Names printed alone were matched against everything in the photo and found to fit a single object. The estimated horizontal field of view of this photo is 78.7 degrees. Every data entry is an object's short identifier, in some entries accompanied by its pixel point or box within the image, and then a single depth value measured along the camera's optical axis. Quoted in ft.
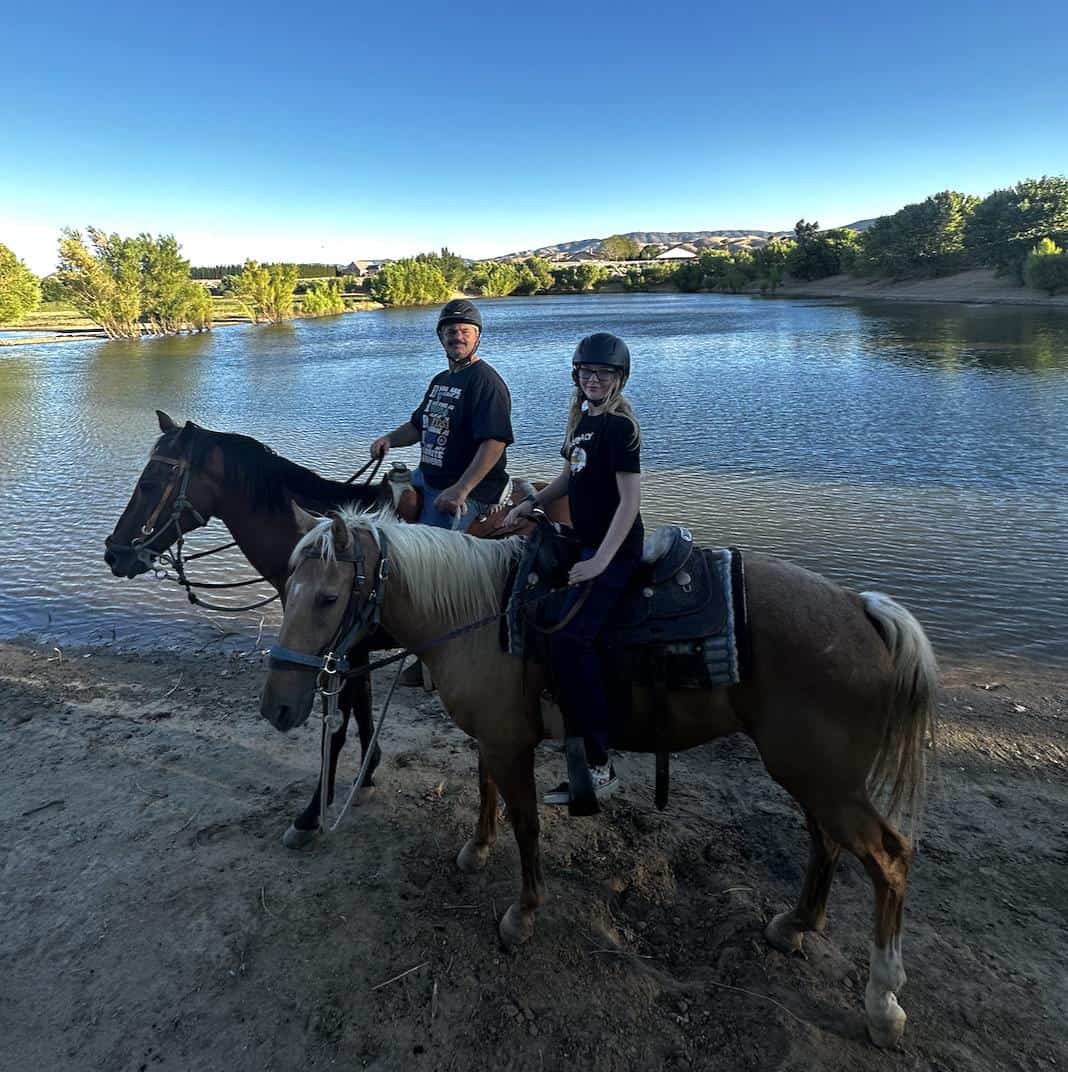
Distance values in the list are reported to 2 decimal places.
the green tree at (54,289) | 193.34
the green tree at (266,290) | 266.36
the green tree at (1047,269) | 176.55
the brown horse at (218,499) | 16.62
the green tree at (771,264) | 346.95
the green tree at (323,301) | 313.32
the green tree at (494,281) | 475.72
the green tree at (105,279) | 186.80
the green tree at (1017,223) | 208.95
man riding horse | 16.07
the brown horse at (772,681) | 9.86
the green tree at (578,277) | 481.87
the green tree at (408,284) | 377.71
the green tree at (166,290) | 206.18
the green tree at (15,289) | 167.31
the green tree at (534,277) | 485.56
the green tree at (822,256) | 323.37
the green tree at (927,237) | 249.96
